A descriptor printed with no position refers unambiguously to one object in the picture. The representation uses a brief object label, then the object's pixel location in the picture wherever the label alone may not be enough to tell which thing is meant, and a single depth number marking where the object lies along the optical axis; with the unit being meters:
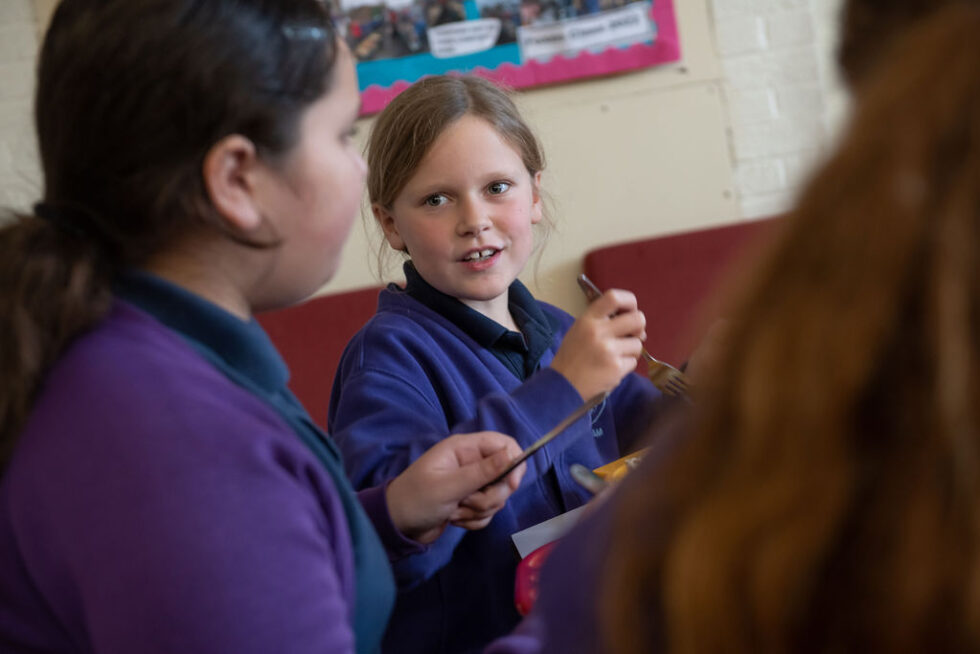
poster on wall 2.03
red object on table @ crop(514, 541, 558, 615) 0.61
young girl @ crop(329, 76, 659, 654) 0.84
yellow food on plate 0.77
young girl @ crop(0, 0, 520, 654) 0.45
